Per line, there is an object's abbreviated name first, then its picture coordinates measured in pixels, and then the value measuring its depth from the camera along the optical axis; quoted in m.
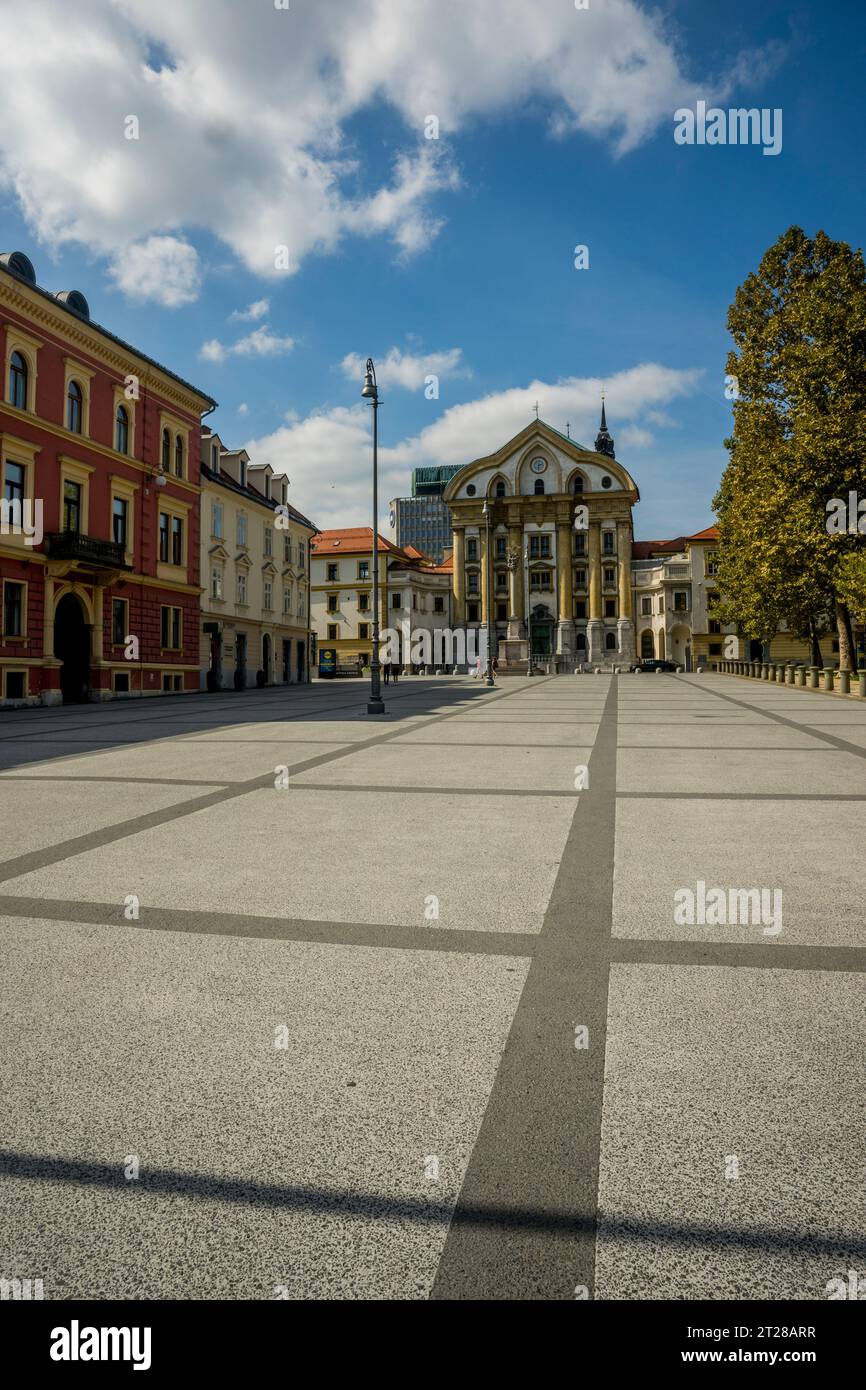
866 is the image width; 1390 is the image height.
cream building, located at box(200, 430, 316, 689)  39.19
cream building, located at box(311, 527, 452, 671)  81.31
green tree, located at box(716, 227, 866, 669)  29.09
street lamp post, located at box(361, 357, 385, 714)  19.09
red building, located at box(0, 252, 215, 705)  25.28
